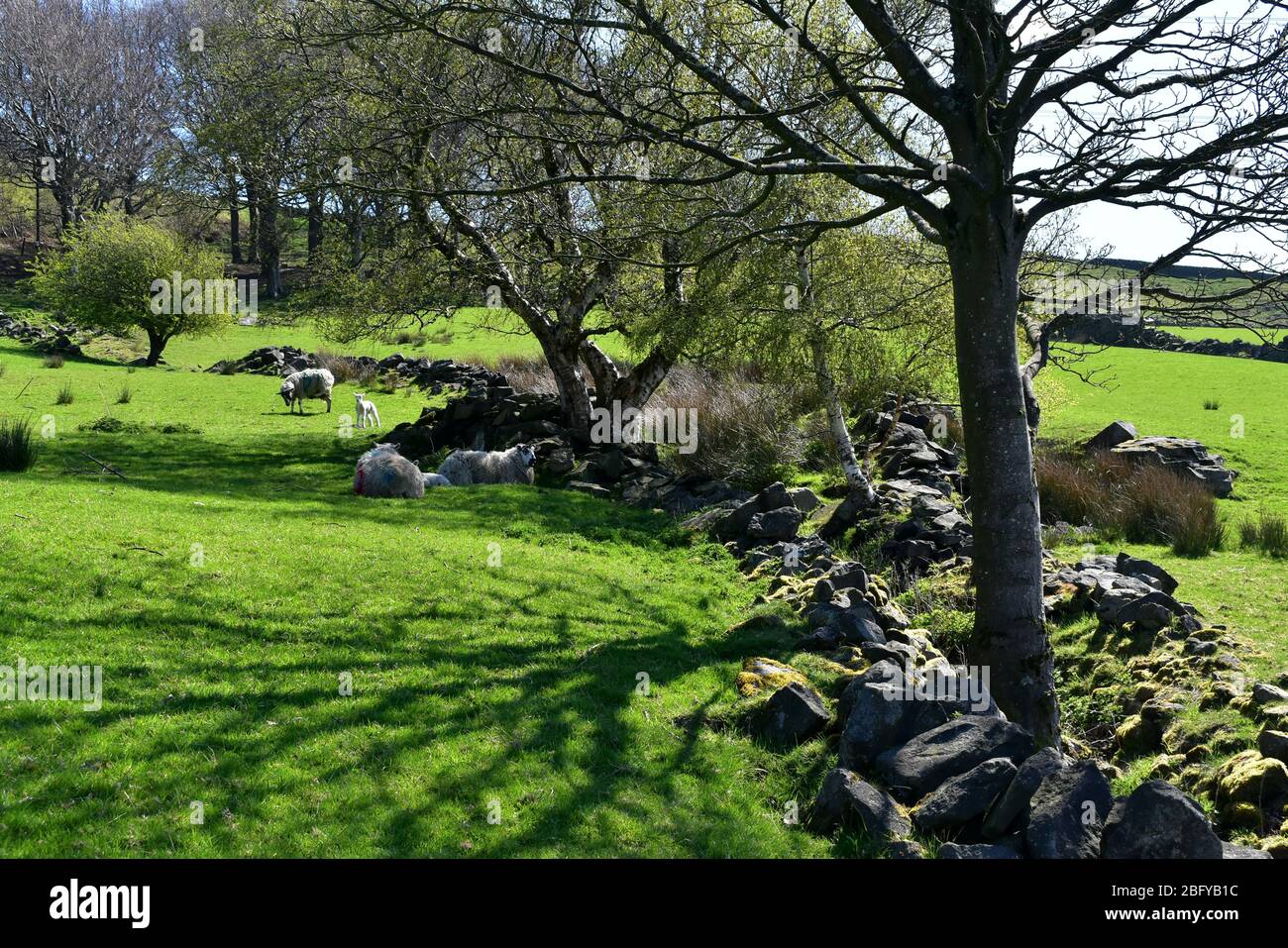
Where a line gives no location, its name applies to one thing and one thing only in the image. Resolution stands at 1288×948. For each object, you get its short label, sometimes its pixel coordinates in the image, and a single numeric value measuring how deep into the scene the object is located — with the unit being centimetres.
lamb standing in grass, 2900
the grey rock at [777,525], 1562
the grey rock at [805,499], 1805
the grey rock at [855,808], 647
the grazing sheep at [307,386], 3234
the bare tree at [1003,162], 779
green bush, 3981
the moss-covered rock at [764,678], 907
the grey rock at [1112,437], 2300
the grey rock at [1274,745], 746
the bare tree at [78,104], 6178
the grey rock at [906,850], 609
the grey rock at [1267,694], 847
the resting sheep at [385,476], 1783
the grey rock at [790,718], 816
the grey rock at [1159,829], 562
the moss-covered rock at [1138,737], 895
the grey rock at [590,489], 2000
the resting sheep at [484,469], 2016
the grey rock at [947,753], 705
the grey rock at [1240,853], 575
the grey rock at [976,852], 589
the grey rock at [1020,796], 632
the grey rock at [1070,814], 591
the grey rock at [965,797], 648
